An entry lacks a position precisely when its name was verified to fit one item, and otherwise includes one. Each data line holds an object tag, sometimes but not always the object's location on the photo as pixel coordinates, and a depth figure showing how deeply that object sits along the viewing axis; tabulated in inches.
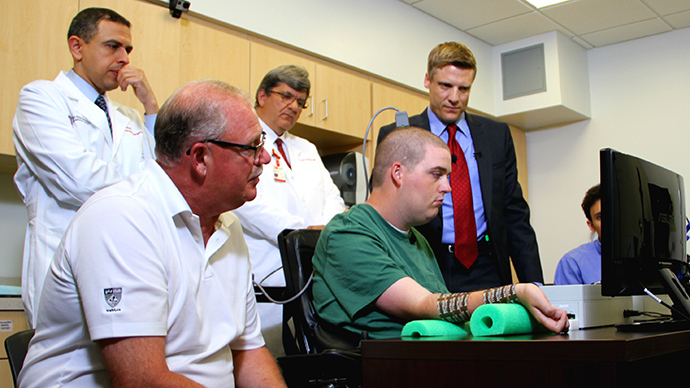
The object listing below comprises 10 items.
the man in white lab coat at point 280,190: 95.3
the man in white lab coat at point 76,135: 74.2
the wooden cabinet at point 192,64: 101.9
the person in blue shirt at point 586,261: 104.7
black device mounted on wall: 121.1
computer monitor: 52.9
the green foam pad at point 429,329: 45.1
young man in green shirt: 49.8
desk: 34.5
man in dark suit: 83.0
